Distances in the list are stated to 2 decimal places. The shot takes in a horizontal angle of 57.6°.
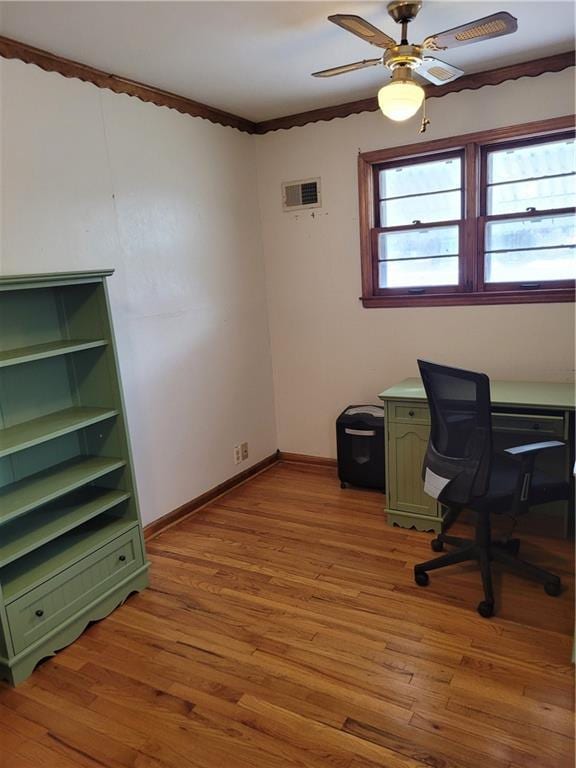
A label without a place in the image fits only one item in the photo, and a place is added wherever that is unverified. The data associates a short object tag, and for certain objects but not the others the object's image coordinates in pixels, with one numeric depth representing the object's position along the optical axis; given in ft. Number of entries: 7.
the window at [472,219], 10.29
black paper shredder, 11.78
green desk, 9.00
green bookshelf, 7.10
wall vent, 12.59
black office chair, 7.43
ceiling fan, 6.52
